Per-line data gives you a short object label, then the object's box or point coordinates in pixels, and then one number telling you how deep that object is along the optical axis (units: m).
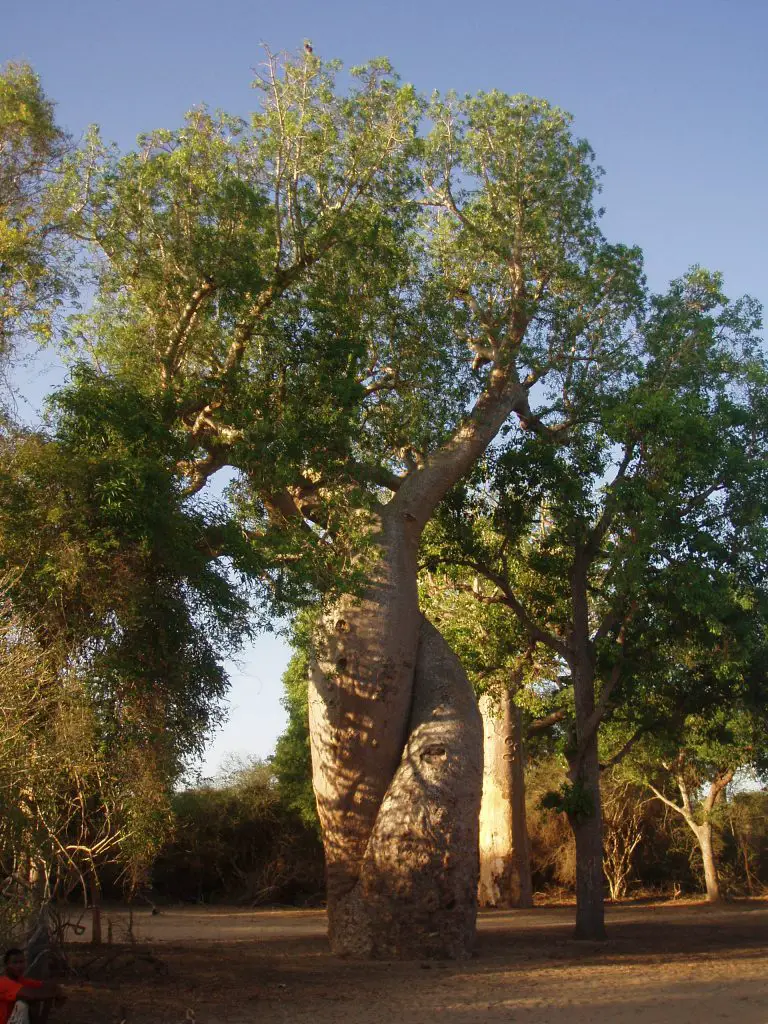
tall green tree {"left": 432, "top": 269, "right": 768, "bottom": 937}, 11.28
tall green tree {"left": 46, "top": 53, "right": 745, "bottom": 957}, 9.53
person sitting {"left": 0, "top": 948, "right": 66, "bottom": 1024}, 4.74
